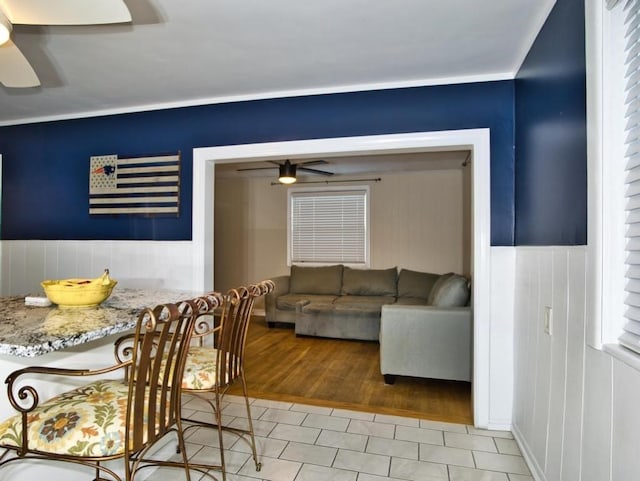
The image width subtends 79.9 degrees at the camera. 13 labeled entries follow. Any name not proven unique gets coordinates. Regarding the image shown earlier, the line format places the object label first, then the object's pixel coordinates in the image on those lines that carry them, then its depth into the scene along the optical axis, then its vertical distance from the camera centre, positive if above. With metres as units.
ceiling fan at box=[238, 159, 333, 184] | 4.48 +0.84
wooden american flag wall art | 3.06 +0.46
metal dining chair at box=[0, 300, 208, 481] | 1.12 -0.55
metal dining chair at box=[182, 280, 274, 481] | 1.64 -0.55
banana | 1.64 -0.19
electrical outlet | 1.71 -0.36
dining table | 1.10 -0.29
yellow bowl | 1.59 -0.22
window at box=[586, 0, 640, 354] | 1.17 +0.23
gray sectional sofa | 4.72 -0.78
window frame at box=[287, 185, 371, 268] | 5.88 +0.49
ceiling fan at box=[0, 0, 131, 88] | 1.38 +0.86
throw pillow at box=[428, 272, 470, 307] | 3.32 -0.46
